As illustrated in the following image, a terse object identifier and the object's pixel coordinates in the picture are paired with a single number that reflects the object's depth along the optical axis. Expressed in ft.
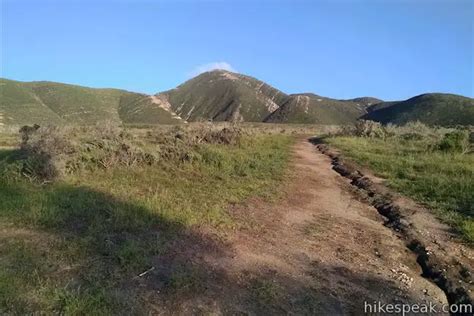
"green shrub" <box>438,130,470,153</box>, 52.29
